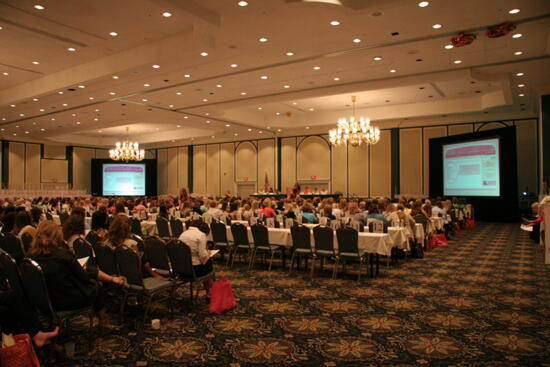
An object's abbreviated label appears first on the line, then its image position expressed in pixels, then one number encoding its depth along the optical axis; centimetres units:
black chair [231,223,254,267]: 732
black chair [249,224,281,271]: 710
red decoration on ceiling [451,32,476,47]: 752
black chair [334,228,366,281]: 626
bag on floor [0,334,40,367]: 242
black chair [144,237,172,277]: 492
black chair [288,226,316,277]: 677
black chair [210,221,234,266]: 762
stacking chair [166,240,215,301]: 475
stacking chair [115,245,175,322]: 425
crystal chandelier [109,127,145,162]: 1995
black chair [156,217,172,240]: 884
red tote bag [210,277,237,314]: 472
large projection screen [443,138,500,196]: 1423
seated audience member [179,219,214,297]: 492
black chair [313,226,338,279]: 651
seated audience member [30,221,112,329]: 340
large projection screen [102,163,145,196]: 2542
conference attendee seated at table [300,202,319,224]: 888
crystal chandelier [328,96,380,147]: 1363
